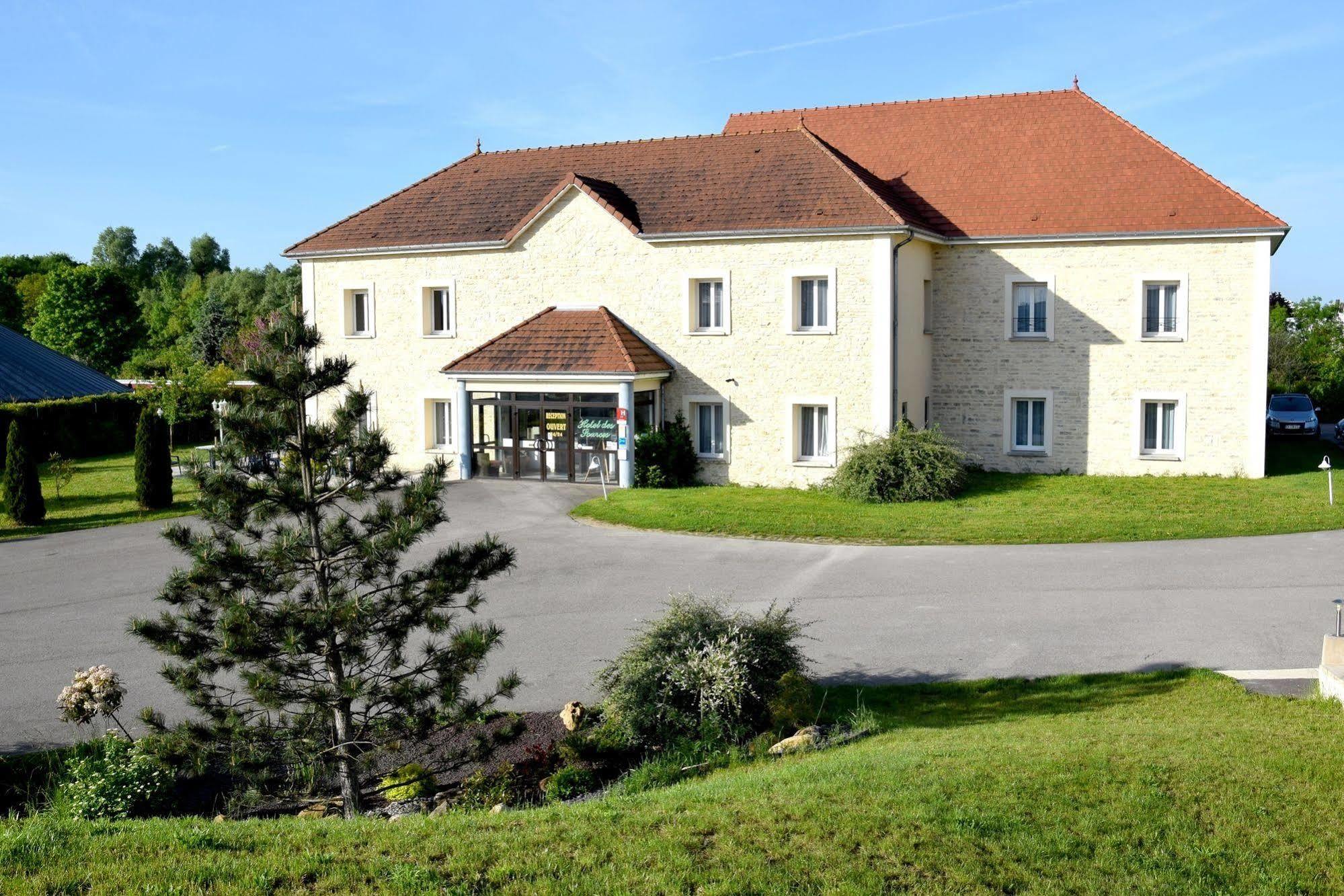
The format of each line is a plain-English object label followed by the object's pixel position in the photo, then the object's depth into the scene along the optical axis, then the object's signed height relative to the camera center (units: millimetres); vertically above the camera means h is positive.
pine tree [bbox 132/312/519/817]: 8266 -1405
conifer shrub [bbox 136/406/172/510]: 25234 -1440
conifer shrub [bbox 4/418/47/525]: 23562 -1674
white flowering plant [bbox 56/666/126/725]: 10445 -2743
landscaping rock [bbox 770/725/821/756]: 9688 -2990
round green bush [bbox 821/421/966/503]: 23953 -1639
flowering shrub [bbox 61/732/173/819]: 9000 -3134
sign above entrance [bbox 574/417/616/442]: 27062 -807
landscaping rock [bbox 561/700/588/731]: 10789 -3044
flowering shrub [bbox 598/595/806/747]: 10188 -2595
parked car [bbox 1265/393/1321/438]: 36875 -953
